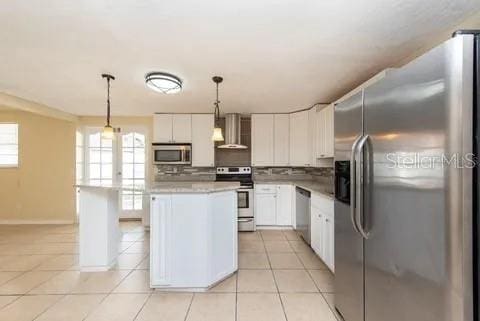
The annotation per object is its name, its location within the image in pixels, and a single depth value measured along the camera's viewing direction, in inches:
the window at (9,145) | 201.5
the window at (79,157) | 206.1
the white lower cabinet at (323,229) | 110.0
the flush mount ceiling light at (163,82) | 111.7
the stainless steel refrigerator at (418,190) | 36.9
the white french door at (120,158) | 213.2
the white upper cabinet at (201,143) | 195.5
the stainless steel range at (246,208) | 181.2
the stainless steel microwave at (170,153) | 189.0
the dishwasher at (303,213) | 146.6
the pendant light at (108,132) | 123.5
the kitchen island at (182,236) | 96.4
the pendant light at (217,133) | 117.7
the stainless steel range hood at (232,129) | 195.6
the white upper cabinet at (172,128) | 194.7
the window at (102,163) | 213.3
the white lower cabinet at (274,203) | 186.2
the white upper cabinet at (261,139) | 195.9
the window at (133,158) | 213.6
